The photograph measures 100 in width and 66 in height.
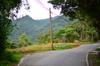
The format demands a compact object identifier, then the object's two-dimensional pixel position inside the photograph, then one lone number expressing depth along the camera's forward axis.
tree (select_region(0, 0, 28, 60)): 9.92
